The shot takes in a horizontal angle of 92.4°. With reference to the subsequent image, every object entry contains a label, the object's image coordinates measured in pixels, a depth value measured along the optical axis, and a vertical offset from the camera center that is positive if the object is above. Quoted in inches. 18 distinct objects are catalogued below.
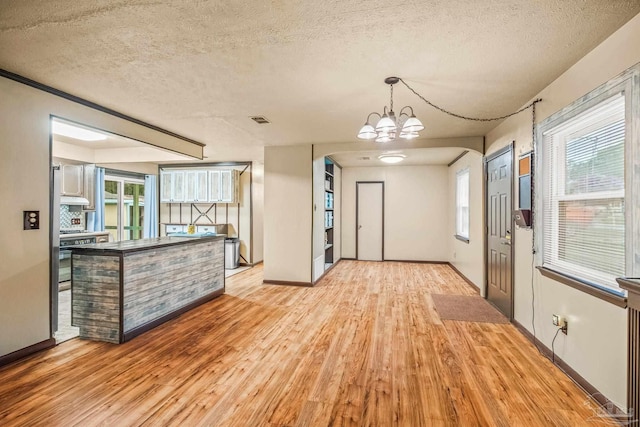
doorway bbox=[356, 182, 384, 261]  315.9 -7.2
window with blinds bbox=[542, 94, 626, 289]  80.2 +6.3
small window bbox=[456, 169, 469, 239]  239.5 +9.4
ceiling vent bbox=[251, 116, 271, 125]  152.2 +47.8
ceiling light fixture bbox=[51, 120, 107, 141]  163.2 +44.8
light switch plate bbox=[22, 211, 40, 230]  108.0 -2.9
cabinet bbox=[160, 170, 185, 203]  288.8 +24.4
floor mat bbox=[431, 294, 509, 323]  151.1 -50.6
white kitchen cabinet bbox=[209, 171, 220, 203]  282.0 +25.0
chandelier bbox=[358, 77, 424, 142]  103.3 +30.4
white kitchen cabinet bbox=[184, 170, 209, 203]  285.3 +25.2
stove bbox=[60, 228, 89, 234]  215.1 -13.4
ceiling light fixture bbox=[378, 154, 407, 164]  250.8 +47.0
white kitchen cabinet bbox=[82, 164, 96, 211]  231.5 +20.6
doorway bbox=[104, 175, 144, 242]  263.4 +4.8
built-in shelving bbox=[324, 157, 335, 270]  262.0 +3.4
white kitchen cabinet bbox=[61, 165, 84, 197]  219.4 +23.2
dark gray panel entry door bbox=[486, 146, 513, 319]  147.6 -8.4
